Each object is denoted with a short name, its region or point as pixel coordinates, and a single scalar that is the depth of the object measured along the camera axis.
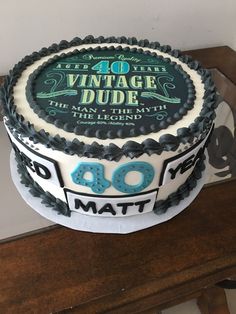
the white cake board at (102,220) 0.72
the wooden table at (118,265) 0.64
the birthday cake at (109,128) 0.61
